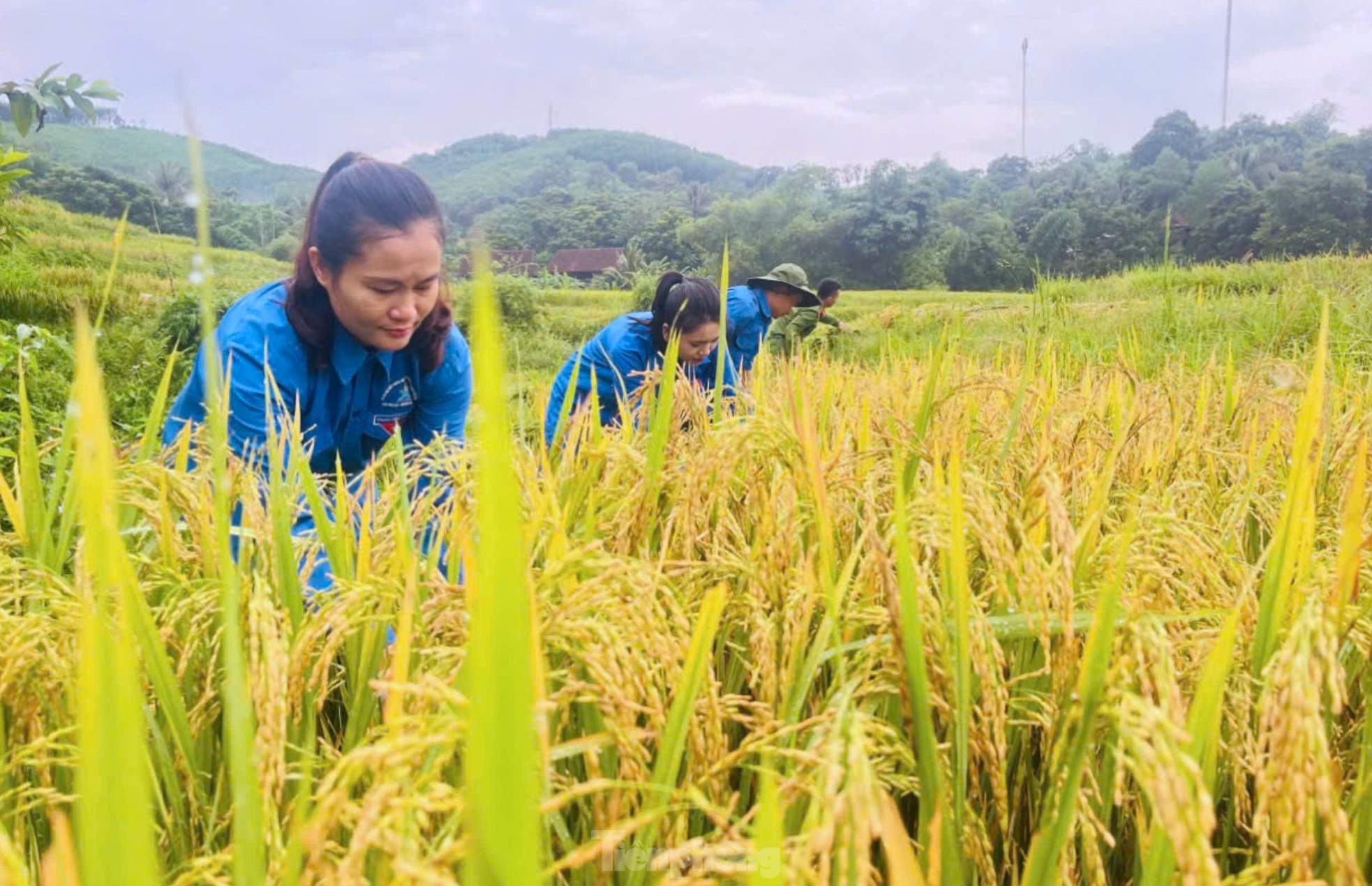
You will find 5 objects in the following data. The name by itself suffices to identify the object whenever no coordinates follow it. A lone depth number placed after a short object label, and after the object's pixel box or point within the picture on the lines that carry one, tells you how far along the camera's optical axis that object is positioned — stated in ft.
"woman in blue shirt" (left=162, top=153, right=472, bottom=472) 6.69
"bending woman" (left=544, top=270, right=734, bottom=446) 11.82
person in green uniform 28.60
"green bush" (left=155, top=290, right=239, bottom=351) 22.33
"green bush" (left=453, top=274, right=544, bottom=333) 59.36
